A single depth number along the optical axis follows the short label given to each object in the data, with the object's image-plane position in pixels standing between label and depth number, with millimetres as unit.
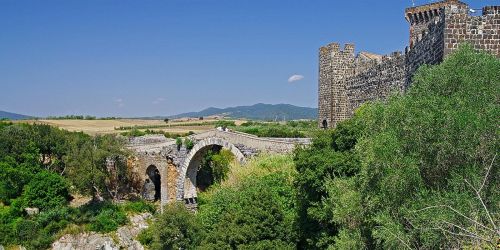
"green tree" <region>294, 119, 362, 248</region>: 15383
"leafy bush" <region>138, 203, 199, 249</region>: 23547
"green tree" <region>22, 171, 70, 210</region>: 34531
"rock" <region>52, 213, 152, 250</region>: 30438
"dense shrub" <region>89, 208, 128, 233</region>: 31828
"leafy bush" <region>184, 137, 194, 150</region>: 33812
